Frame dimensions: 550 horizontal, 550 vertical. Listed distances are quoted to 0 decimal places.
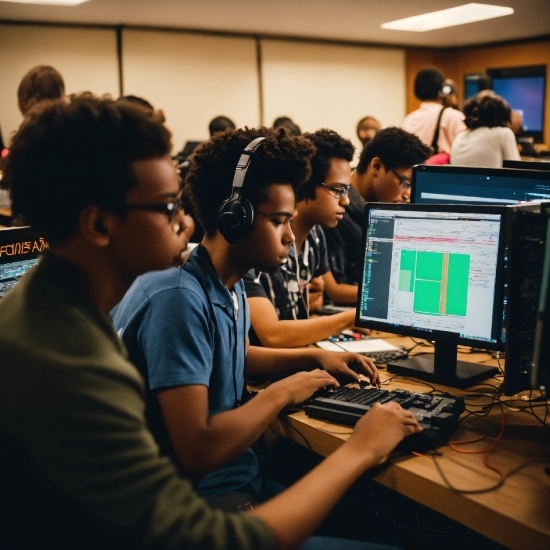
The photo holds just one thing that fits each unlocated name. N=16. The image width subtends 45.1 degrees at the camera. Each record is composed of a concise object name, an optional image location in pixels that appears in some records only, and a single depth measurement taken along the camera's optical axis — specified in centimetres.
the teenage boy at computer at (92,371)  82
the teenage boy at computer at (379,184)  290
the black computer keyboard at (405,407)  131
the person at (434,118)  502
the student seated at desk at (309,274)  199
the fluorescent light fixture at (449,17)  669
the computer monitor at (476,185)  187
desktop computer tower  132
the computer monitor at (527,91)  886
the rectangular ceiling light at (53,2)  583
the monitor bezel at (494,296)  165
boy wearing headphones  124
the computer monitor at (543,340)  102
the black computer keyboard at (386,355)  192
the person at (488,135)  399
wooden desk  106
